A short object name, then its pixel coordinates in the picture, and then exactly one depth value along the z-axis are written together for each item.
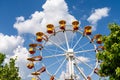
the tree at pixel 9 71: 24.16
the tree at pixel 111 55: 13.90
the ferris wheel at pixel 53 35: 27.57
